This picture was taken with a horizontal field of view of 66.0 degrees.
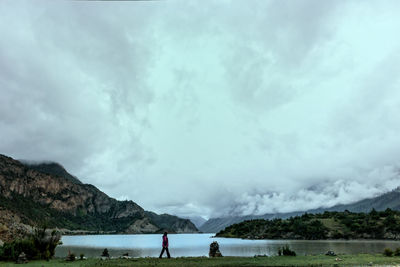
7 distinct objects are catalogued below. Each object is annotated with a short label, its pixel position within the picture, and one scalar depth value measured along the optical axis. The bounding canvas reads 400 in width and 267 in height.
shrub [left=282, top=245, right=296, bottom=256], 44.66
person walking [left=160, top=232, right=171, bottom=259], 38.01
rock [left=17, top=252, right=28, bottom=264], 33.78
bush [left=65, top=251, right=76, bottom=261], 37.43
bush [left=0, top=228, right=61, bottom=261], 36.00
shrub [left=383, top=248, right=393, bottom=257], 39.85
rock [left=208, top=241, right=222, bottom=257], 43.50
